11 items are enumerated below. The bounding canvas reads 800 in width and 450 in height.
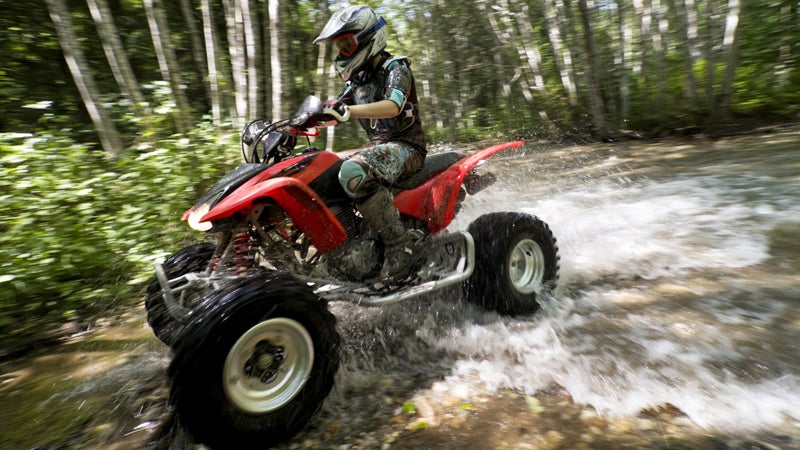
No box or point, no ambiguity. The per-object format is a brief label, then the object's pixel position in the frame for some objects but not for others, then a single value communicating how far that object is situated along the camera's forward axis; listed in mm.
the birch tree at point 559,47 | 10371
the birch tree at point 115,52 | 5422
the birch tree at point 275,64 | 5637
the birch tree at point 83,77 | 4816
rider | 2707
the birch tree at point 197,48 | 6988
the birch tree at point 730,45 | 7855
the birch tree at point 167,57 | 5789
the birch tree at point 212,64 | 6371
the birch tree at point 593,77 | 8750
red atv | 1937
